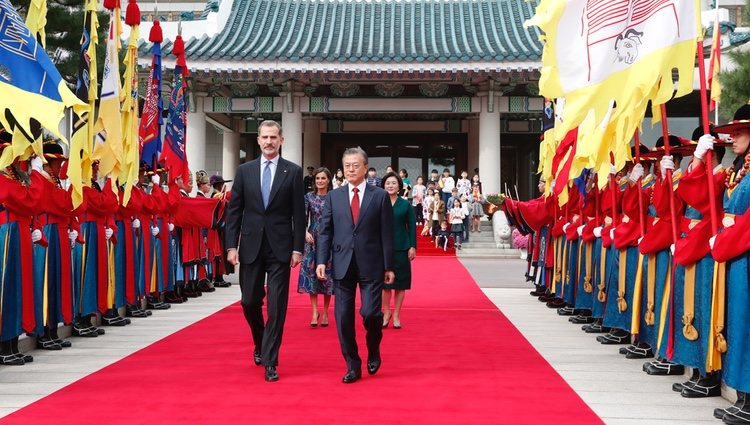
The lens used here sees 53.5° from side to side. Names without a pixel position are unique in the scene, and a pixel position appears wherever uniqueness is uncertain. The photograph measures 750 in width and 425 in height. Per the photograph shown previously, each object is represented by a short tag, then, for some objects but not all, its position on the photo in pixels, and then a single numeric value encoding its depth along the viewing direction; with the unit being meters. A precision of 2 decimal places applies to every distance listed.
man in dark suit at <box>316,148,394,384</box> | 4.78
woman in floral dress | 7.02
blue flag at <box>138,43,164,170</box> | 8.75
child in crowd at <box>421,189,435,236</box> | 17.97
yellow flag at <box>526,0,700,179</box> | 4.44
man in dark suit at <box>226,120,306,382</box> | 4.79
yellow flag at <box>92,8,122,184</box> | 6.79
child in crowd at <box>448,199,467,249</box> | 17.33
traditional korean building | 16.98
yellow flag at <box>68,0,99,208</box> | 5.49
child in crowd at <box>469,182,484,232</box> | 18.03
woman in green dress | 7.03
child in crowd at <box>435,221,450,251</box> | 17.58
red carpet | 3.80
